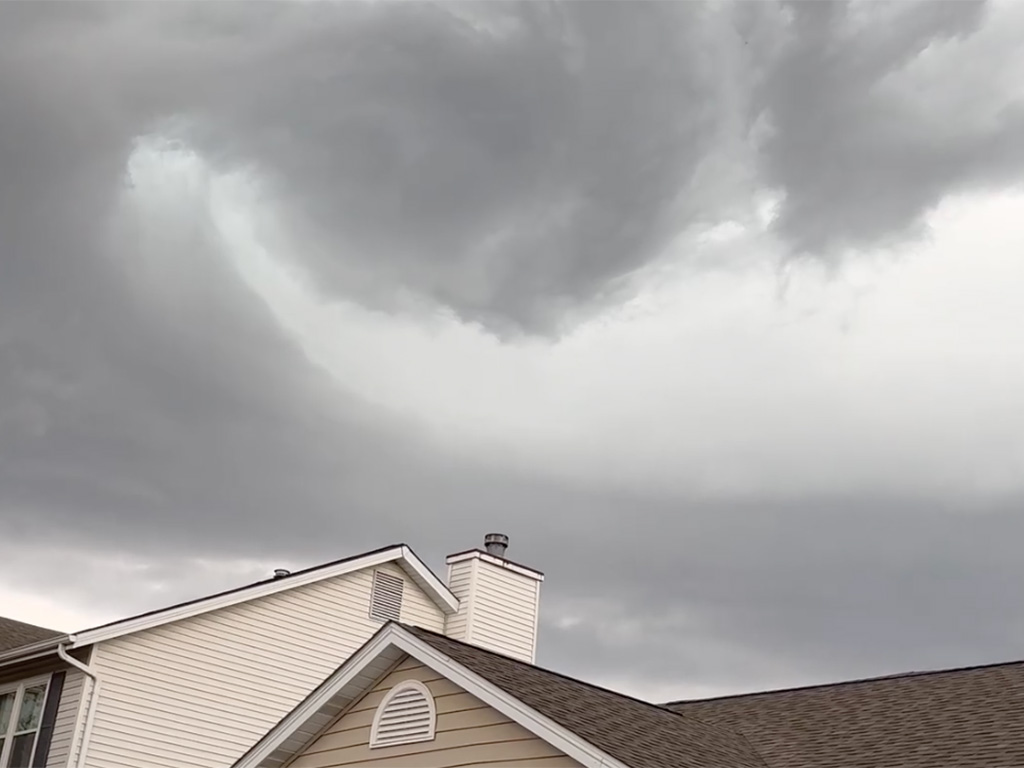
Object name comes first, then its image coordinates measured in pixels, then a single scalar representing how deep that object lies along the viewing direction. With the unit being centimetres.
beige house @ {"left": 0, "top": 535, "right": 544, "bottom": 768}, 2184
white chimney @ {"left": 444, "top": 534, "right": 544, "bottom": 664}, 2670
